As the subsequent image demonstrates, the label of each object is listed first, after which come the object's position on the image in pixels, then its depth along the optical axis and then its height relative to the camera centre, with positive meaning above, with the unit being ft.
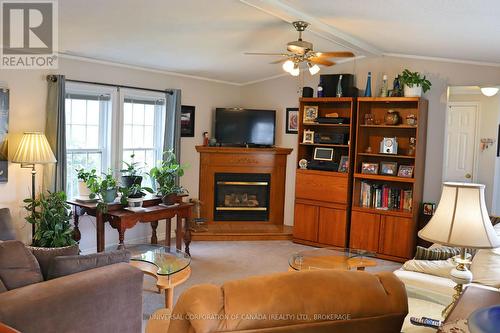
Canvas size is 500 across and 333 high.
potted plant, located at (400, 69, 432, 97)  17.46 +2.50
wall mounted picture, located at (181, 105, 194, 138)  20.68 +0.85
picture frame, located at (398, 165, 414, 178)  18.02 -0.92
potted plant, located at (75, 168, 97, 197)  15.87 -1.59
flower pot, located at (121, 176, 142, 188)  16.81 -1.63
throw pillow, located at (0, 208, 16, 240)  12.83 -2.68
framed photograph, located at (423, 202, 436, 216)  18.13 -2.38
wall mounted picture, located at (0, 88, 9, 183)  14.30 +0.13
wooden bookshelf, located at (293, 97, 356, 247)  19.21 -2.03
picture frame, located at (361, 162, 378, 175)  18.75 -0.90
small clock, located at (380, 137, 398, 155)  18.30 +0.05
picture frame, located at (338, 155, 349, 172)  19.37 -0.80
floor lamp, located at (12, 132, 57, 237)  13.98 -0.57
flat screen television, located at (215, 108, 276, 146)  21.72 +0.71
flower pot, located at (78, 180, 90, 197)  15.99 -1.90
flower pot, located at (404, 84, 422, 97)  17.48 +2.20
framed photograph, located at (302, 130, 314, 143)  20.26 +0.31
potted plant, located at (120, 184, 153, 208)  15.78 -2.07
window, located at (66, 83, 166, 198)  16.76 +0.35
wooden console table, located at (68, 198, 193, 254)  15.10 -2.72
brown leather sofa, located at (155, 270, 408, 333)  4.16 -1.54
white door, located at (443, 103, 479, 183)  18.67 +0.29
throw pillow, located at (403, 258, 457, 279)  10.21 -2.71
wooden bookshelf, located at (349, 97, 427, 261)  17.84 -1.30
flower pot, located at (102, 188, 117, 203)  15.44 -2.03
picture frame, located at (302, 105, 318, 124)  20.12 +1.34
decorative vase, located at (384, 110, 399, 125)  18.29 +1.18
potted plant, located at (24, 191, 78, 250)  14.03 -2.73
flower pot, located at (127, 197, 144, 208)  15.84 -2.26
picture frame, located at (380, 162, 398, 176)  18.45 -0.88
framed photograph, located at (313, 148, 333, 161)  19.97 -0.42
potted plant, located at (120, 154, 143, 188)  16.83 -1.48
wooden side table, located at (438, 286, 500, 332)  5.23 -1.91
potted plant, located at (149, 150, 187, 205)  16.98 -1.63
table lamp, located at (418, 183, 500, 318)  6.31 -1.06
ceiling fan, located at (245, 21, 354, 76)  12.59 +2.56
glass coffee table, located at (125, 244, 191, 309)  11.51 -3.50
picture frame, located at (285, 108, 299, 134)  21.74 +1.08
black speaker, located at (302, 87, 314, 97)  20.33 +2.35
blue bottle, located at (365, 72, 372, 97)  18.89 +2.43
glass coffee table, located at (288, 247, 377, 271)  13.16 -3.49
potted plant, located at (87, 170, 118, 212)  15.44 -1.83
